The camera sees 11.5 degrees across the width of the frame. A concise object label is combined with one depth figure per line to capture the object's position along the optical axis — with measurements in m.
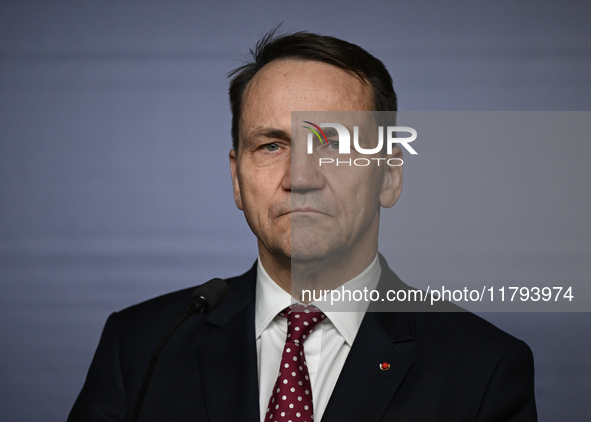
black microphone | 2.67
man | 2.77
